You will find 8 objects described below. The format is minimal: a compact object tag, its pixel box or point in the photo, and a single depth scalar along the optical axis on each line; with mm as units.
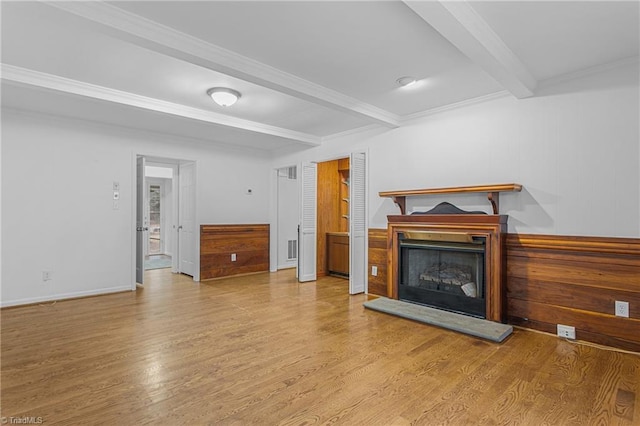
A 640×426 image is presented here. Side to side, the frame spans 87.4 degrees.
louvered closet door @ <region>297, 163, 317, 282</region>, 5824
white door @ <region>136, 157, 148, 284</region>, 5262
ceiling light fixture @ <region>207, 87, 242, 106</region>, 3580
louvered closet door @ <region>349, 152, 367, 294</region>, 5000
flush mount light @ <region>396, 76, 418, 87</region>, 3279
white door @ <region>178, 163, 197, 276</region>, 6035
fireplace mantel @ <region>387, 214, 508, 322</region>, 3398
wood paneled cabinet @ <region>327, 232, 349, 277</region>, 6203
